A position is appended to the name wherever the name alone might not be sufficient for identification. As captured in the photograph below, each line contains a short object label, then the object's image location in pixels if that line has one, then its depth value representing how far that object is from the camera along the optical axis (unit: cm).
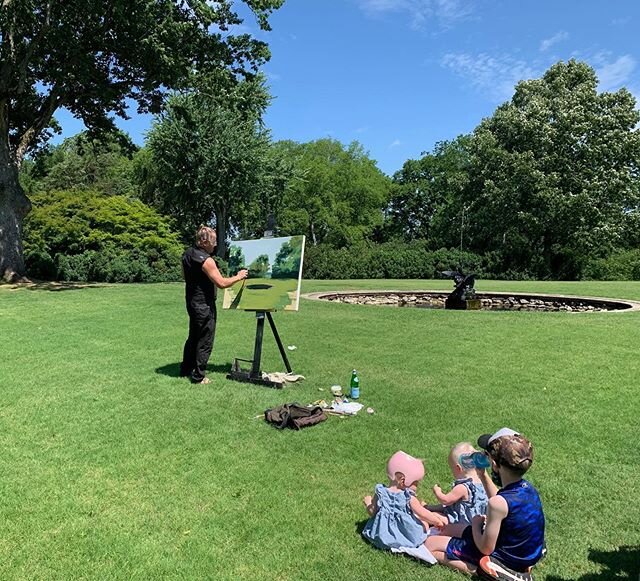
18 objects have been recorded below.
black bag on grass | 516
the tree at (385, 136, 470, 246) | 5834
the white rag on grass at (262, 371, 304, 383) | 671
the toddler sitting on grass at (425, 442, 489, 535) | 317
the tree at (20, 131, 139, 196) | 4678
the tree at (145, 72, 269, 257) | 3234
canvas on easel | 678
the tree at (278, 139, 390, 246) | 5319
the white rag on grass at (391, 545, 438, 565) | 303
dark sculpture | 1647
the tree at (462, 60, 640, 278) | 3328
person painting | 638
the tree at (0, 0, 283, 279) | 1684
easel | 661
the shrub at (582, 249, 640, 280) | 3722
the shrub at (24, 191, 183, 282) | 2266
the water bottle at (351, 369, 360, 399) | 605
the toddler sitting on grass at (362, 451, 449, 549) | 315
